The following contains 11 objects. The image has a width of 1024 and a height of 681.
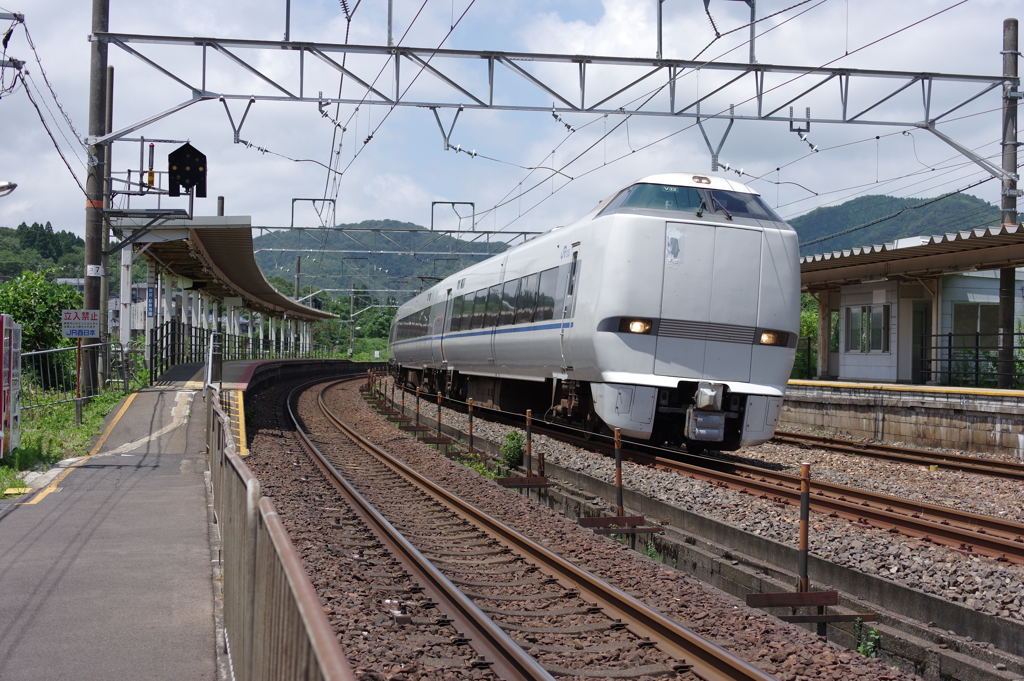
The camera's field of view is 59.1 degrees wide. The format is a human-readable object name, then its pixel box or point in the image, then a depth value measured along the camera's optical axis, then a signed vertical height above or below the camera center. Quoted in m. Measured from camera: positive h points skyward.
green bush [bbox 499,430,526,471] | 13.73 -1.70
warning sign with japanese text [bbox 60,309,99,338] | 16.23 +0.18
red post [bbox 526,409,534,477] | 12.02 -1.58
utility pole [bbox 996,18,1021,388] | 18.36 +3.07
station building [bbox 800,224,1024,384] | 20.70 +0.93
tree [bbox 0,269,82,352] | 23.56 +0.68
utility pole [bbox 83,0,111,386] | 17.91 +2.82
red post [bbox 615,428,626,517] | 9.52 -1.55
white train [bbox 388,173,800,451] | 11.94 +0.42
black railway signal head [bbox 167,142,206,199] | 18.38 +3.38
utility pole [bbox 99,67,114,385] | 19.09 +1.43
